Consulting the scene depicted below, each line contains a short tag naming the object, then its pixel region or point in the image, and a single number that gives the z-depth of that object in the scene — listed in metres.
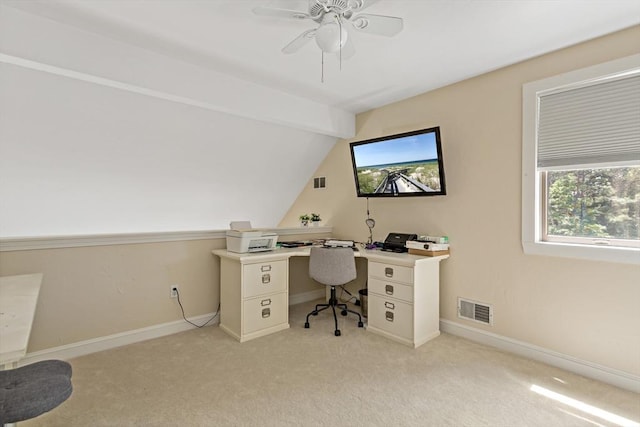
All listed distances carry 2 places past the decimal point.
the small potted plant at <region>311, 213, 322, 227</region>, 4.33
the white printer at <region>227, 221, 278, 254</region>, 3.05
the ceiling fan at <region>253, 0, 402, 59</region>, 1.67
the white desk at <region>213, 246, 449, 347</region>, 2.78
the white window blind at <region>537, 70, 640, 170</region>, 2.11
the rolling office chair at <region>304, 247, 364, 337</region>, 3.02
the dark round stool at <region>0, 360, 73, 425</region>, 1.10
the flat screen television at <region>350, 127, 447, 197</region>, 2.95
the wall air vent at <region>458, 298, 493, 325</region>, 2.80
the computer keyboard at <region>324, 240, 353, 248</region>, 3.45
